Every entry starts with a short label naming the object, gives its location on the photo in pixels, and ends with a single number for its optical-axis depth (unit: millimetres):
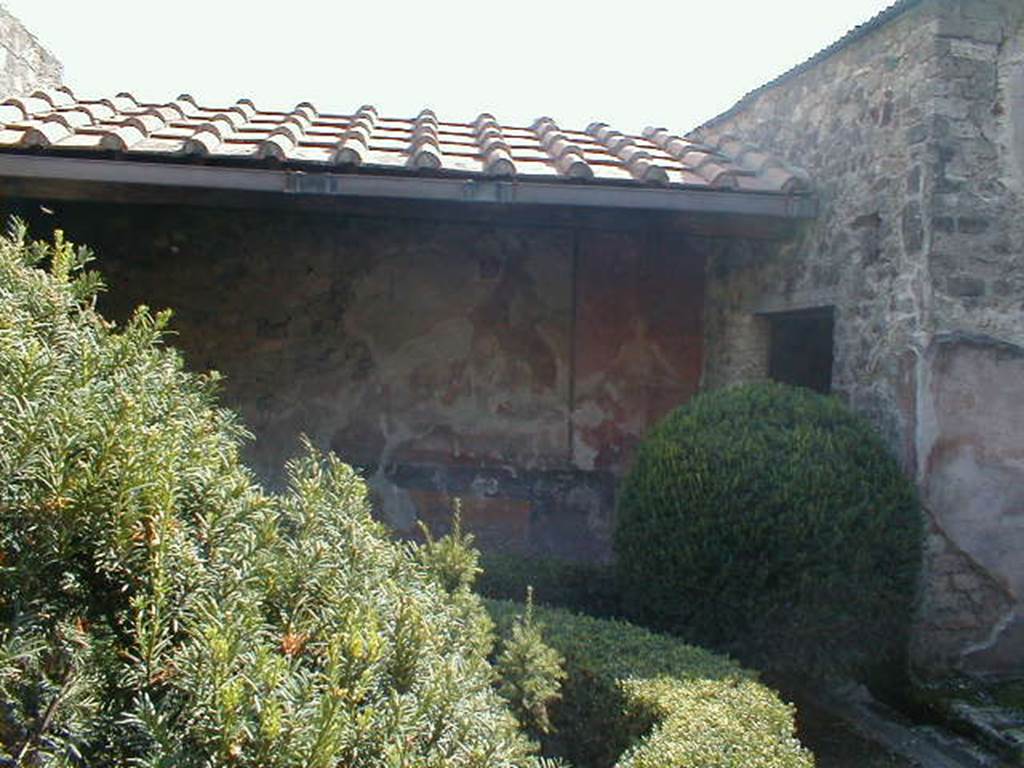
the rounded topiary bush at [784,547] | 4246
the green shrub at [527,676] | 2961
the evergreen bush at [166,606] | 1490
